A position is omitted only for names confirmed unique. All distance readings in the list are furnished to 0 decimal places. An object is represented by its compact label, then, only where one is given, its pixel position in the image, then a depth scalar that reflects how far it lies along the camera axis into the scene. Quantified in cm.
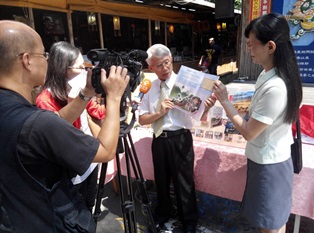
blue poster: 327
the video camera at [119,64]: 118
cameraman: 86
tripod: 143
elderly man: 191
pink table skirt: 186
